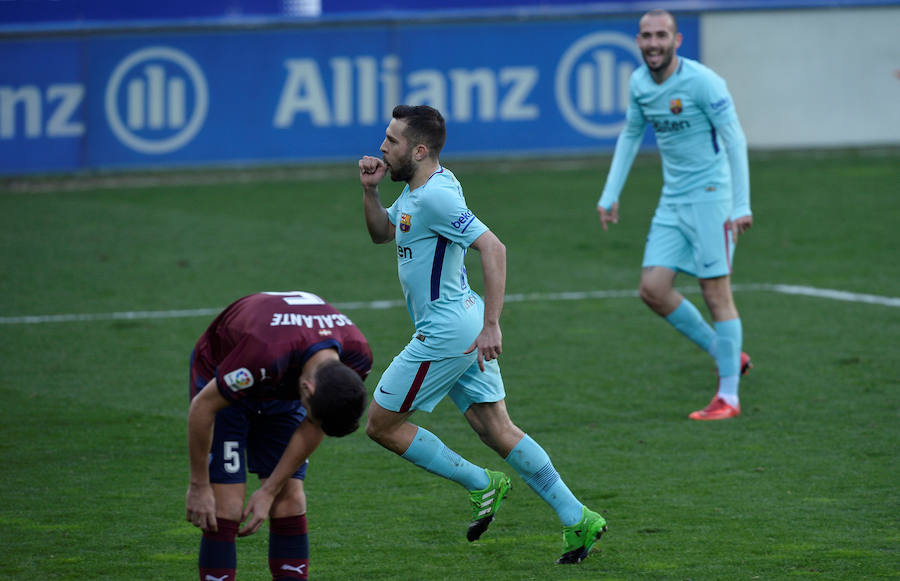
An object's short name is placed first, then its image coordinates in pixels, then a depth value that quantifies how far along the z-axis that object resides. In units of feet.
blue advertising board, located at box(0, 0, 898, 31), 149.89
